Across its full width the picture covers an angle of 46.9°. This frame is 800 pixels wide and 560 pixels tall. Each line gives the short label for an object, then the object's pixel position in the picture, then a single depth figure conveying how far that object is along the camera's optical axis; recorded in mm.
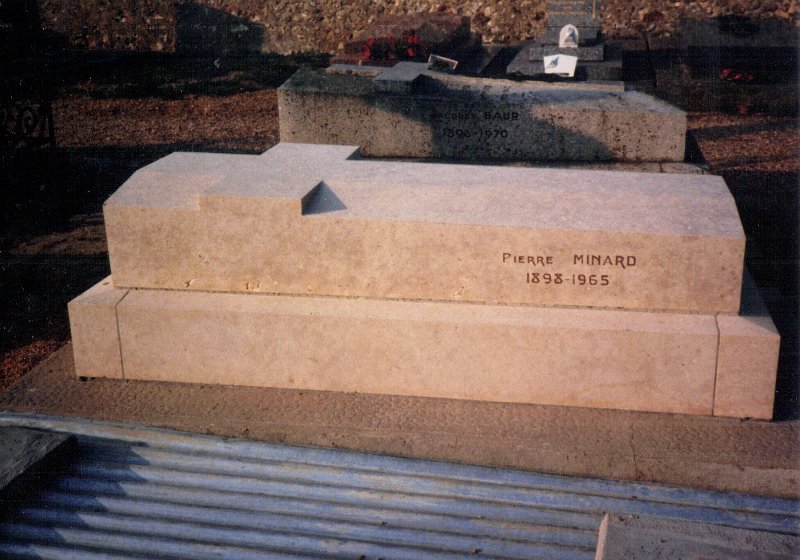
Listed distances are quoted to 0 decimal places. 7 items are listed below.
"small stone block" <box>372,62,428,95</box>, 7324
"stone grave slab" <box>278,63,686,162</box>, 6914
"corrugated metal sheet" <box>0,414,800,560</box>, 3441
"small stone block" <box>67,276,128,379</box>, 4672
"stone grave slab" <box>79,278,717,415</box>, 4273
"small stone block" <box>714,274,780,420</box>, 4160
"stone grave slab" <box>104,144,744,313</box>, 4277
